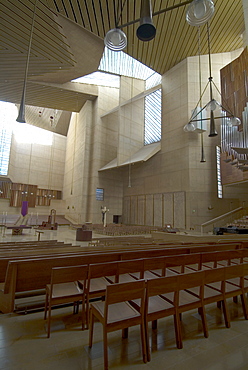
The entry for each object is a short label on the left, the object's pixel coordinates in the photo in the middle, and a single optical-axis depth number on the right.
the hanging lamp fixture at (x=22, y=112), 4.56
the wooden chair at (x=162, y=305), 1.43
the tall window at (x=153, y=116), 15.76
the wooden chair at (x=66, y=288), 1.61
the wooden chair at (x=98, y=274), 1.71
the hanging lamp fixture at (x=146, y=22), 2.04
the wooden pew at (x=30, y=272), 1.81
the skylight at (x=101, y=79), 16.58
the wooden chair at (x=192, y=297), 1.55
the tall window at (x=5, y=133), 16.44
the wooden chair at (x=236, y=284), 1.83
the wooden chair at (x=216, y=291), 1.71
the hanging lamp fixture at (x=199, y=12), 2.35
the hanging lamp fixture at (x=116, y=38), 2.65
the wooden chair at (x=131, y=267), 1.84
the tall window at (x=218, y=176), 12.03
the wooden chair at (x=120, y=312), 1.28
